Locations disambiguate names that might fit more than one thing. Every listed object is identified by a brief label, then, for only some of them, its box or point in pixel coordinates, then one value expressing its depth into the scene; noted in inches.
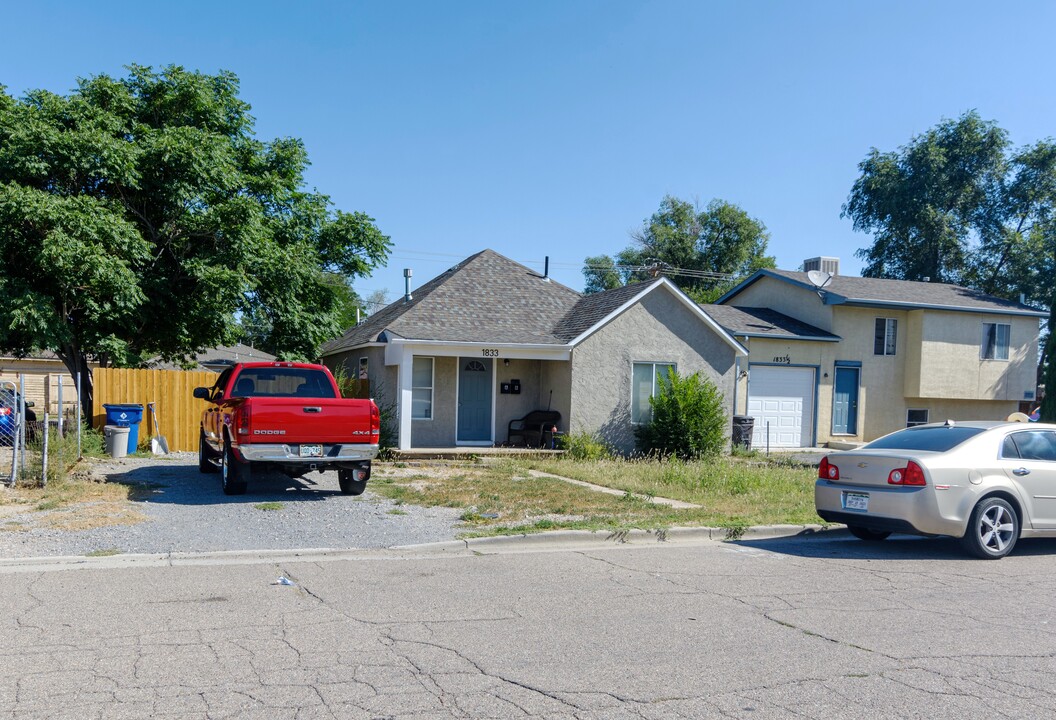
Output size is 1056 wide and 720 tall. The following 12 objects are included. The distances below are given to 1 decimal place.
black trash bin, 902.4
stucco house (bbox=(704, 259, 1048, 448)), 1017.5
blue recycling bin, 720.3
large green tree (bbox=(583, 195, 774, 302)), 1961.1
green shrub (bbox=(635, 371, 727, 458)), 778.2
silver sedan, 364.5
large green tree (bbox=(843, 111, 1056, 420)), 1774.1
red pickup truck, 477.7
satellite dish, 1072.2
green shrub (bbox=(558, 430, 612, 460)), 763.4
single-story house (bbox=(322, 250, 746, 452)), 783.1
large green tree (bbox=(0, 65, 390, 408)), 739.4
